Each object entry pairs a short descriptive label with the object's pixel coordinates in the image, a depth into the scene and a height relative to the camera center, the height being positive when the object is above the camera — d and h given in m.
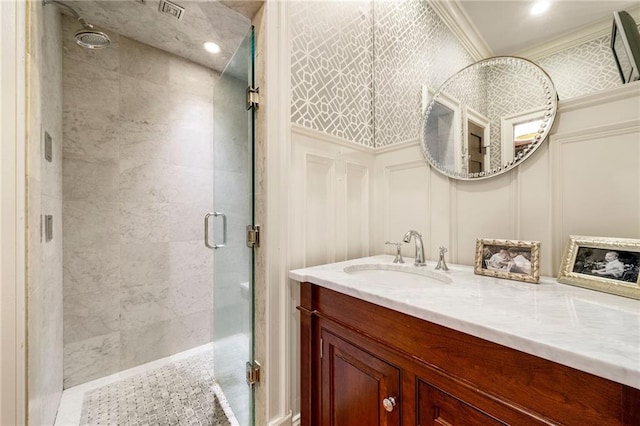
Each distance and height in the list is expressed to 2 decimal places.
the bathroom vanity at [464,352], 0.45 -0.32
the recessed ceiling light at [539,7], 0.98 +0.80
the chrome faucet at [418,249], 1.18 -0.16
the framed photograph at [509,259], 0.88 -0.17
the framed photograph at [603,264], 0.72 -0.16
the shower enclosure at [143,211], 1.38 +0.03
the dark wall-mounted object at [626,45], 0.80 +0.54
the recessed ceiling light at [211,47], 1.92 +1.30
